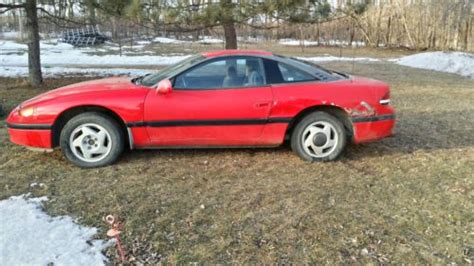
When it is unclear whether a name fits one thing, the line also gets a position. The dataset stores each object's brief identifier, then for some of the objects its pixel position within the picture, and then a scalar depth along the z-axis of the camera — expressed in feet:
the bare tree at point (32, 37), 30.09
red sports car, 13.75
